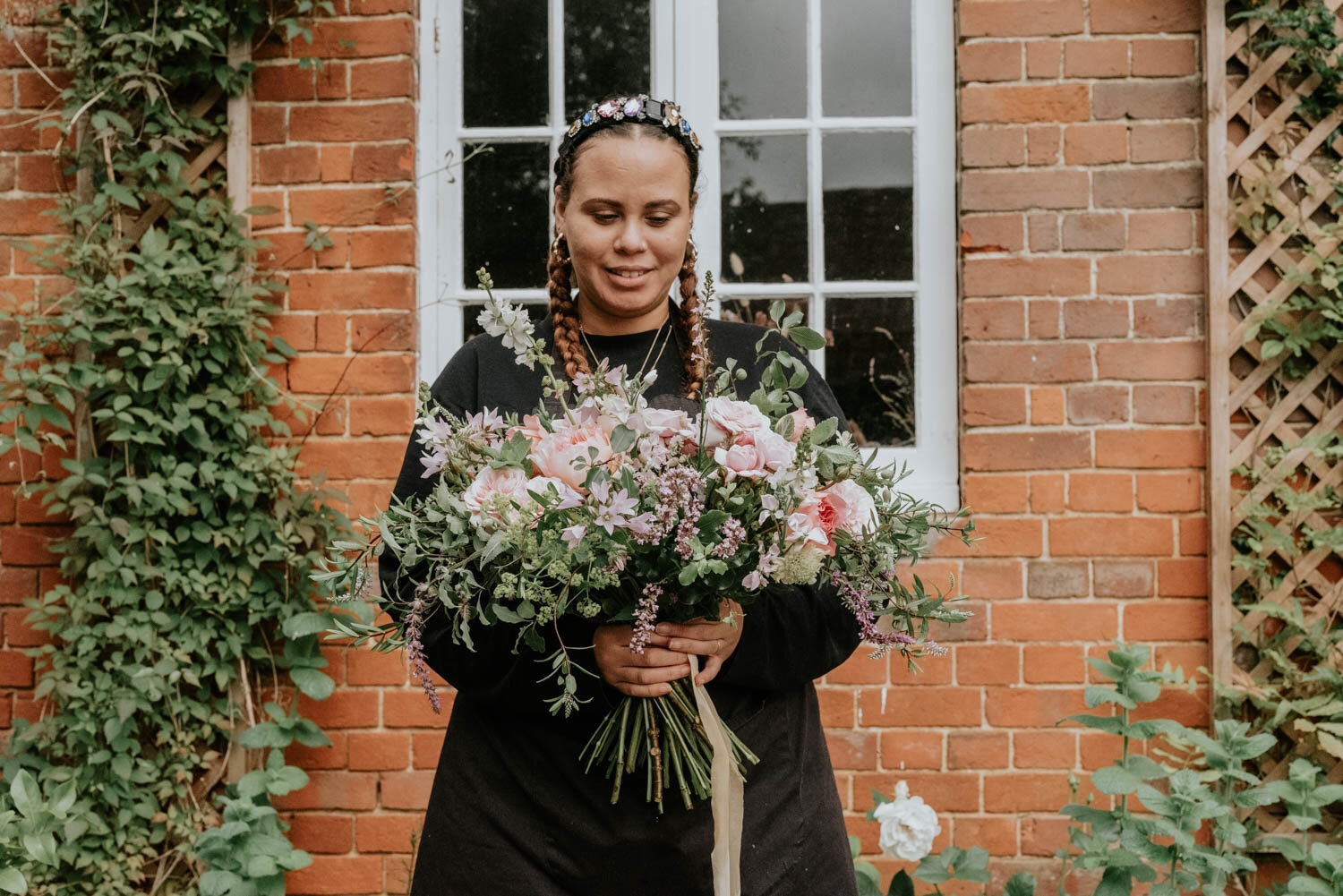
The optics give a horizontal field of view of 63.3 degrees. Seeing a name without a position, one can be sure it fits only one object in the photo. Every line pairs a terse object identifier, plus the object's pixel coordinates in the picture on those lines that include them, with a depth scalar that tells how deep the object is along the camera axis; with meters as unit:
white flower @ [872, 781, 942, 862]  2.60
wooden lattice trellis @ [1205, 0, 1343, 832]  2.88
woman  1.54
